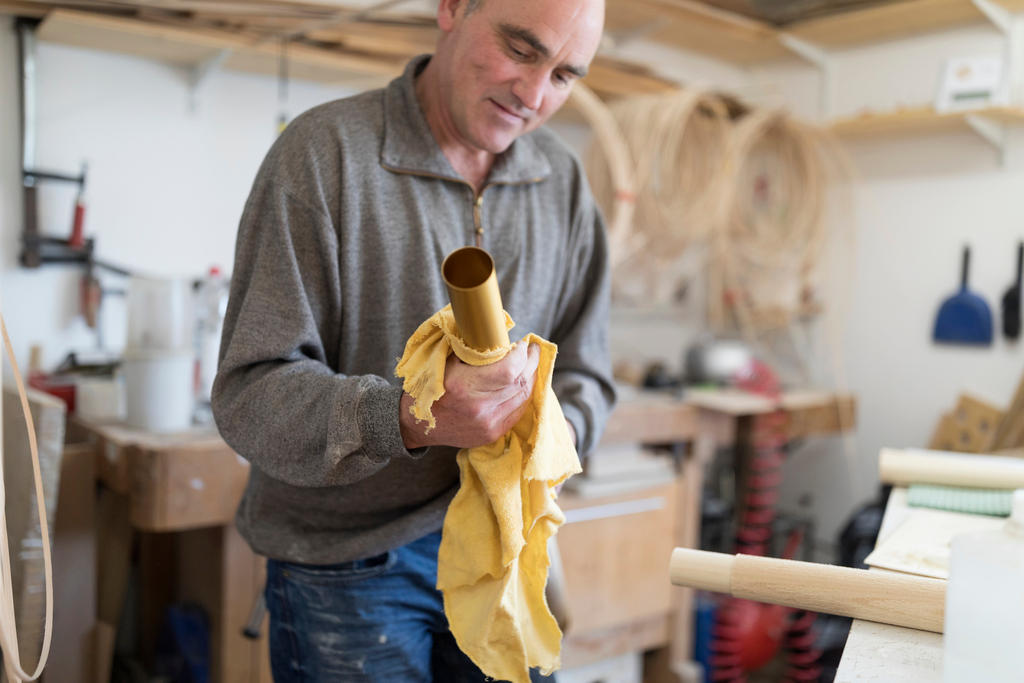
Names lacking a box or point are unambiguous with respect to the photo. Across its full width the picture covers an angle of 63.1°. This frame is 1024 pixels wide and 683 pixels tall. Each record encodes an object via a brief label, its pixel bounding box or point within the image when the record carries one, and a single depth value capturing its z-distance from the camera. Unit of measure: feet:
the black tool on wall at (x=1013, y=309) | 8.90
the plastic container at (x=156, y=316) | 5.80
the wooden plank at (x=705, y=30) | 8.27
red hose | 7.96
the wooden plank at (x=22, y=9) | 5.24
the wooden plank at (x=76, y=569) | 5.12
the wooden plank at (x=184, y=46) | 5.78
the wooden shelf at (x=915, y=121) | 8.70
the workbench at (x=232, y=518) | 5.23
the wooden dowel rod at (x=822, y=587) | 2.43
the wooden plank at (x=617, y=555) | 7.28
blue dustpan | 9.21
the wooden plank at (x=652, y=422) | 7.58
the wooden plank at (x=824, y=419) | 9.16
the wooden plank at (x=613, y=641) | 7.45
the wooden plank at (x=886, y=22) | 8.64
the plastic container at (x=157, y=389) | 5.60
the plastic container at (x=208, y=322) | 6.11
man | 2.96
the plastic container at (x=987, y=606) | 1.87
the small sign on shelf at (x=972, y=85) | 8.77
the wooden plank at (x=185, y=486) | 5.14
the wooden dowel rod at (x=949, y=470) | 3.60
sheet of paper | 2.75
